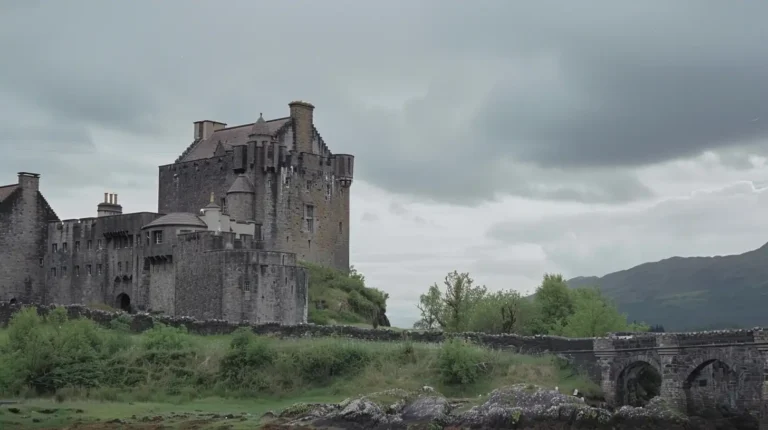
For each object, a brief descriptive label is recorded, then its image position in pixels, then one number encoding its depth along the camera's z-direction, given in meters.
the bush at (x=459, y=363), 59.66
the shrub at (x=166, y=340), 66.94
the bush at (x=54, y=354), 61.81
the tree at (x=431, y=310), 96.06
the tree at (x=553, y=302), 83.56
